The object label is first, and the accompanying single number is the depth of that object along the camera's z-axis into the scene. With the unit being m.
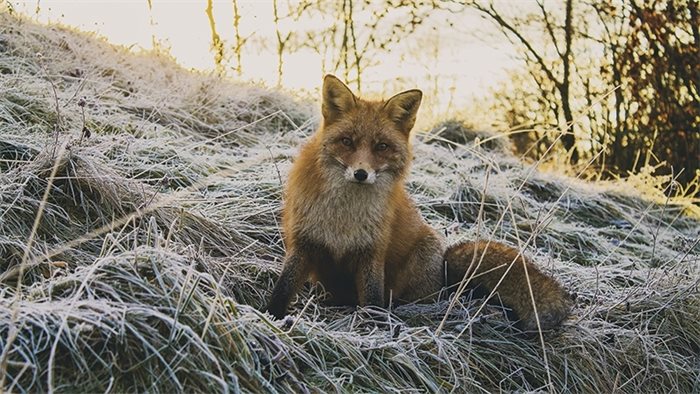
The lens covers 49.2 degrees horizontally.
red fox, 3.44
